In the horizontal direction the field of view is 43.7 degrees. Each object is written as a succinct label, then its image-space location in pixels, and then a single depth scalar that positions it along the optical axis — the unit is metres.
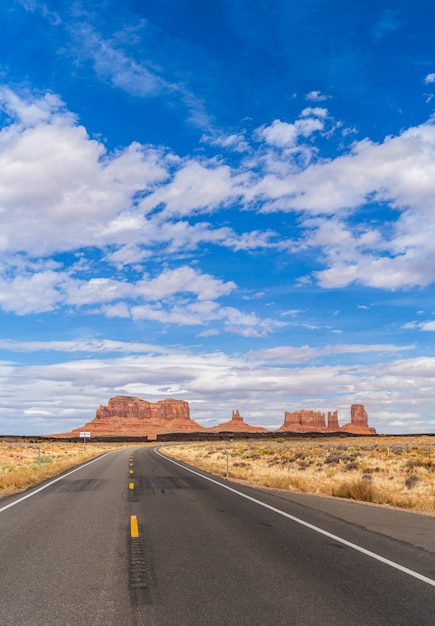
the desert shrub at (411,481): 21.98
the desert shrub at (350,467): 29.45
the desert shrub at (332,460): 34.07
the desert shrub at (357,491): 17.54
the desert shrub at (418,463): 29.67
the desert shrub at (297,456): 38.35
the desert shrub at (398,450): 45.36
